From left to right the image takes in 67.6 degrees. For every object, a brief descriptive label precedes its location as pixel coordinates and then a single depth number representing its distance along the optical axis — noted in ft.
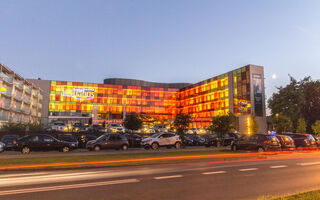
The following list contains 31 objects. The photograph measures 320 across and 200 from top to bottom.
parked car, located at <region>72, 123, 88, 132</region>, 126.72
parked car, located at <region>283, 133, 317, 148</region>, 76.84
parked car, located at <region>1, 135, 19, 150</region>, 73.15
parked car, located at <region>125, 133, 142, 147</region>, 90.79
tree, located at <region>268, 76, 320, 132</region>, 172.76
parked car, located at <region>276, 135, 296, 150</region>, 70.49
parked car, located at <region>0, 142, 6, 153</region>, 64.02
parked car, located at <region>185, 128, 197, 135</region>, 157.56
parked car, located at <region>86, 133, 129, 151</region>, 70.38
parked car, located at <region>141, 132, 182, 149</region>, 77.00
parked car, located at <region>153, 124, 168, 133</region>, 159.02
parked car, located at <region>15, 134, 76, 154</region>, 62.40
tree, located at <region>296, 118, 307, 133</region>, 149.83
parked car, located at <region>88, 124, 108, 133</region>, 125.16
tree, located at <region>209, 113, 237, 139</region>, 87.97
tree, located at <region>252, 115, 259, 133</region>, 154.90
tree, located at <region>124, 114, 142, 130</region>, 154.51
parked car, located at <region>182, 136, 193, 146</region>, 107.29
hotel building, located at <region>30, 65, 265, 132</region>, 210.59
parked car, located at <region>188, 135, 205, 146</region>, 111.96
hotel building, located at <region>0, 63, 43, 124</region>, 169.27
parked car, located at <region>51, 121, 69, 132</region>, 128.41
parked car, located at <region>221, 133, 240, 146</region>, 96.07
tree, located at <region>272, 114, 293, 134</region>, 150.51
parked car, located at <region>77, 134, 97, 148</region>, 82.84
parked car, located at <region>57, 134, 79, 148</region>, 72.18
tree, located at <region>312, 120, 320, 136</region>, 144.97
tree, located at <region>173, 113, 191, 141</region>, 79.56
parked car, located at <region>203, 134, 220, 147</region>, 95.35
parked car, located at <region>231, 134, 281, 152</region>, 65.21
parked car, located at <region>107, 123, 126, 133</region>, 127.43
